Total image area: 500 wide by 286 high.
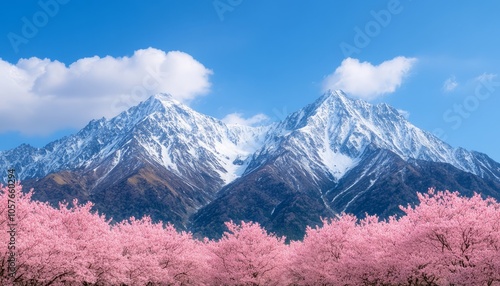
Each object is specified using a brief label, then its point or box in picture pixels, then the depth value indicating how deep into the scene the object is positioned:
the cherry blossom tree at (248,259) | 63.00
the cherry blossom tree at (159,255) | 58.62
